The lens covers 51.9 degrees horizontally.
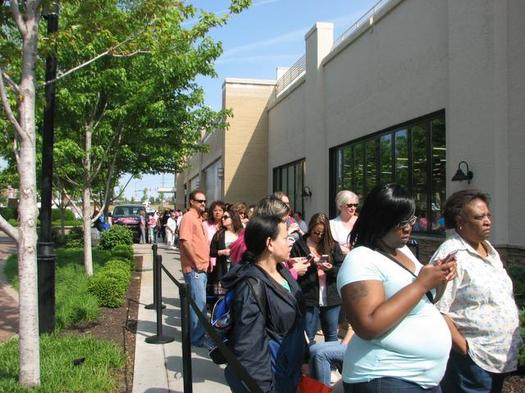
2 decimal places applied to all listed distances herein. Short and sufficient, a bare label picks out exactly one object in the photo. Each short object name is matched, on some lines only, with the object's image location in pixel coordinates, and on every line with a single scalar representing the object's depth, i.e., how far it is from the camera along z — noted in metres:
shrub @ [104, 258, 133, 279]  10.17
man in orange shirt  6.38
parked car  27.67
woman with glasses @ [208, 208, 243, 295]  6.77
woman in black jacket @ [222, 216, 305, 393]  2.62
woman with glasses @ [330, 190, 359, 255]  5.71
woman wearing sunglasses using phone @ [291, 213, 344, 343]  4.96
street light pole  6.36
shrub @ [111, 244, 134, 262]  12.96
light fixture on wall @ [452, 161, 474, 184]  8.33
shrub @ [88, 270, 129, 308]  8.46
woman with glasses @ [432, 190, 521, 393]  2.86
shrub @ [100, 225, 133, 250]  16.02
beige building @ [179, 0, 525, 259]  7.86
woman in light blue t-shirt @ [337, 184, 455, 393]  2.09
